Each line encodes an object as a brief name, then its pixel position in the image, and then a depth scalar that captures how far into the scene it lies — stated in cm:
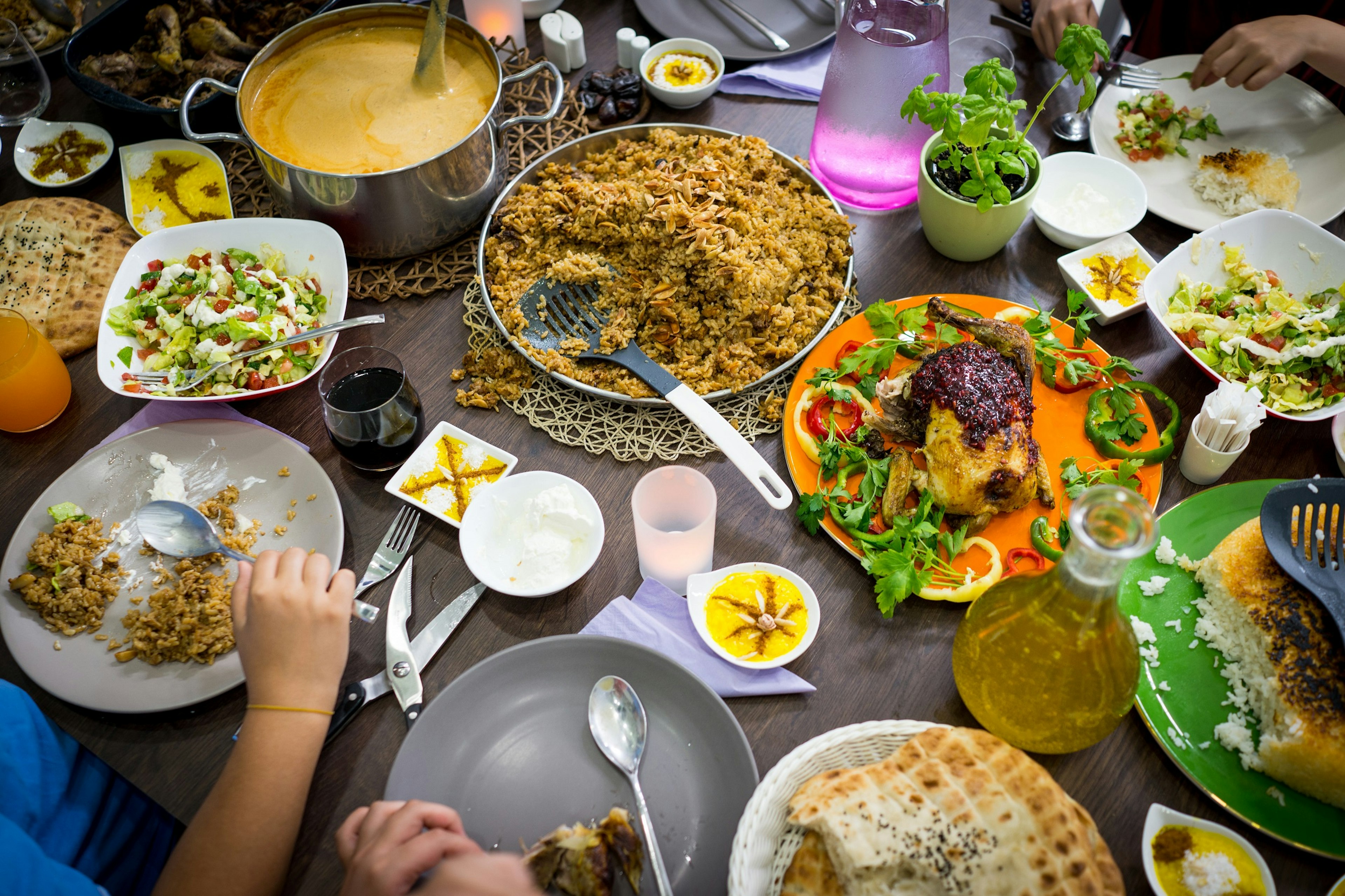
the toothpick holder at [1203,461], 185
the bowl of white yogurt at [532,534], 175
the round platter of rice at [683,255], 210
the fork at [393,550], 180
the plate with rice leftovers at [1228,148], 241
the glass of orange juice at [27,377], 198
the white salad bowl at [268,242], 216
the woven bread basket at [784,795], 127
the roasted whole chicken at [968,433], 176
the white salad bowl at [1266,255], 214
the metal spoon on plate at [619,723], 152
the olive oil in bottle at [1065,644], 119
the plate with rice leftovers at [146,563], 166
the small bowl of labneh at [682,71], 270
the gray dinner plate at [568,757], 145
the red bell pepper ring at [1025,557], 178
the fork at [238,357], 199
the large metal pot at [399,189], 213
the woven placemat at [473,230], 238
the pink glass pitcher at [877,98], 222
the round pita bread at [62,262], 225
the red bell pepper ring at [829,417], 198
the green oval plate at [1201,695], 146
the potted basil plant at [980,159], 203
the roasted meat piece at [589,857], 134
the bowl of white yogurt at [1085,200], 235
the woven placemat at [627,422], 203
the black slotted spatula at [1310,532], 160
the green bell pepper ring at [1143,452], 191
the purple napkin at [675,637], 165
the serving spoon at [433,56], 238
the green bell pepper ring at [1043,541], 177
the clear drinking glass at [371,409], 185
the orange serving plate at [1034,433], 183
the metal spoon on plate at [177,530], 179
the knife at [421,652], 163
